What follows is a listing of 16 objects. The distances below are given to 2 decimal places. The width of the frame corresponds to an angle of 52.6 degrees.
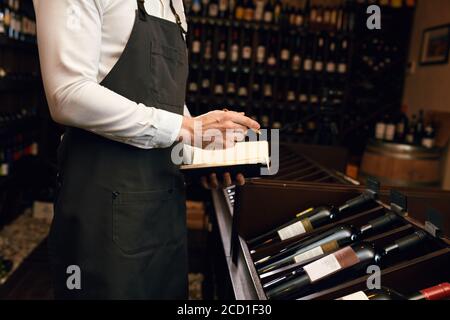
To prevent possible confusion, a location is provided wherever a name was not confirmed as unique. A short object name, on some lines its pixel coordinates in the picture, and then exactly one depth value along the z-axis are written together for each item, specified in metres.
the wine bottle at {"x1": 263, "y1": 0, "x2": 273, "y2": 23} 5.04
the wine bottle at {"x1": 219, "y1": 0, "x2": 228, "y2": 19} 5.13
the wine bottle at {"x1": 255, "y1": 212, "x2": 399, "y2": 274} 1.18
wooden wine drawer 1.31
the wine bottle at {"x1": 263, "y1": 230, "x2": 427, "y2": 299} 1.06
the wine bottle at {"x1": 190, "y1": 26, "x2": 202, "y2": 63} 5.00
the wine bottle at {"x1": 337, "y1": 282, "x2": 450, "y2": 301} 0.89
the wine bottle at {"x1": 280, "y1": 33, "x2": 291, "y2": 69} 5.12
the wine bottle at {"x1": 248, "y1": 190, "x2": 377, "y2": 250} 1.34
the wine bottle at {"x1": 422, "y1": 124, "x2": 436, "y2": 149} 3.82
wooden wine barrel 3.16
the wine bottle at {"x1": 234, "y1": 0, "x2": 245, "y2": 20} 5.16
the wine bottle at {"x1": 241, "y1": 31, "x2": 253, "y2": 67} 5.04
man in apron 1.01
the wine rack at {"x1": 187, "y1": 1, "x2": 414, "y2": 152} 5.02
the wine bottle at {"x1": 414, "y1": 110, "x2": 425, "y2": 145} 4.04
